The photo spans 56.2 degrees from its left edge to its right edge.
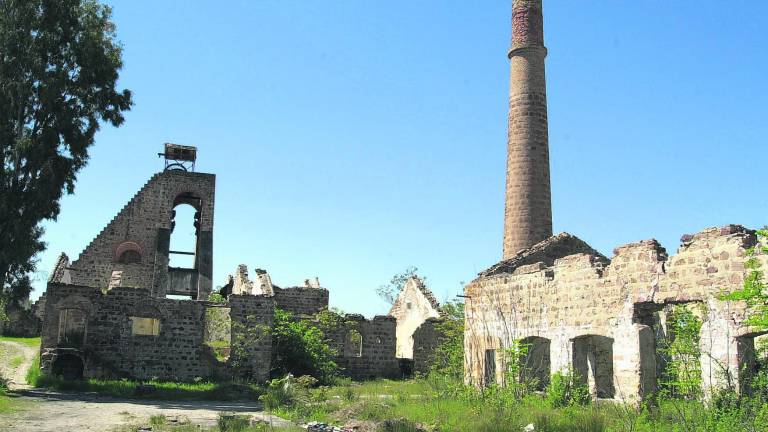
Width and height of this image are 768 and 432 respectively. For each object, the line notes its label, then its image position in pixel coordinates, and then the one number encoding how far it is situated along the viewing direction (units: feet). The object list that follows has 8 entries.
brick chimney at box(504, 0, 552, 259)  78.79
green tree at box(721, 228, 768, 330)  29.66
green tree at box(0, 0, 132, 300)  58.75
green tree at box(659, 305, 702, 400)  35.01
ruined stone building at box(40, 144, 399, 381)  62.90
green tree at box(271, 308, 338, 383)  69.36
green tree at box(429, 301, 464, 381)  65.82
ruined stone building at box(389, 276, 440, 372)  83.15
